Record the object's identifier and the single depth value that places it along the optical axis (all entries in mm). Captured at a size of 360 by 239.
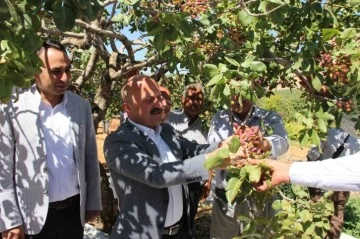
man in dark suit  2137
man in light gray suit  2406
